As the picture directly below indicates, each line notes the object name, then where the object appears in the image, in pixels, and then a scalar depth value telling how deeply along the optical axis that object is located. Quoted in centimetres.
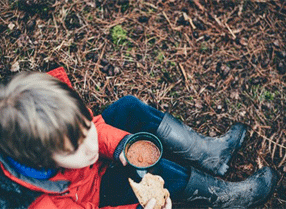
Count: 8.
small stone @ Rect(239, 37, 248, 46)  262
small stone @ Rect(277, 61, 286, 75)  253
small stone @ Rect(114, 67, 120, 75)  251
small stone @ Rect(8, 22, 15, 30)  255
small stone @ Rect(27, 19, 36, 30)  256
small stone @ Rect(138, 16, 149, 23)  265
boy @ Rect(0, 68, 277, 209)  118
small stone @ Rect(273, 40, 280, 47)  260
